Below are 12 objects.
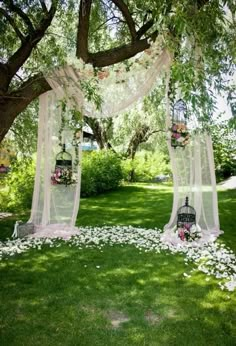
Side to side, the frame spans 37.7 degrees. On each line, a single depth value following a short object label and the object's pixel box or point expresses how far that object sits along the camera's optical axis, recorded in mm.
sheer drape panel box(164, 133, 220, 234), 4918
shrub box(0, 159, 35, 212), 7254
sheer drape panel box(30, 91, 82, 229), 5062
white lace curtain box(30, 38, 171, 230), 4434
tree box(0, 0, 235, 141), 2465
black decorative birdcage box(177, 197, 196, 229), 4738
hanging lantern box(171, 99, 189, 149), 4762
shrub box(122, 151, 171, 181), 13047
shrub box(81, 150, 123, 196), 9445
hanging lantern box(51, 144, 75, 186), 5043
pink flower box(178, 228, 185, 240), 4668
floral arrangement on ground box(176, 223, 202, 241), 4648
